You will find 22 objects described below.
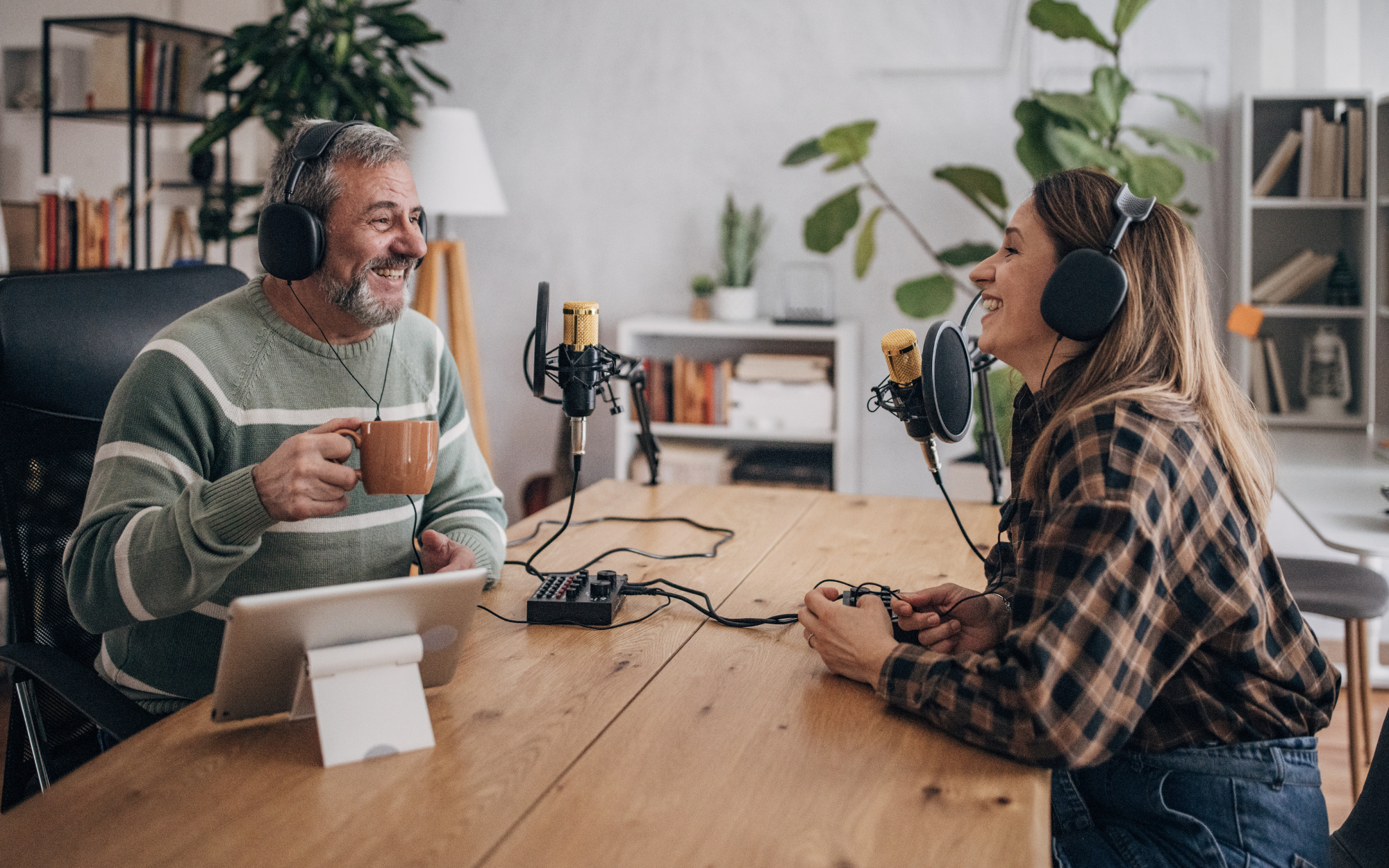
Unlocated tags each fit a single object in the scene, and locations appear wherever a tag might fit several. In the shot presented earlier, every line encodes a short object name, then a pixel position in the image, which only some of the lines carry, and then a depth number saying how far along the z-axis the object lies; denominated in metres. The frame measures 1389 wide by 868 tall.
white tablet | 0.92
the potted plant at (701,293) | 3.70
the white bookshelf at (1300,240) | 3.10
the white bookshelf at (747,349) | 3.46
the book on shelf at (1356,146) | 3.10
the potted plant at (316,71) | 3.11
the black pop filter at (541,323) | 1.31
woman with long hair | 0.98
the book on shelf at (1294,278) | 3.24
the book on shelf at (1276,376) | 3.28
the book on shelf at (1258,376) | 3.31
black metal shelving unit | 3.43
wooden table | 0.83
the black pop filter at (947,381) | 1.25
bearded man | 1.18
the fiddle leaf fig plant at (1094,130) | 2.90
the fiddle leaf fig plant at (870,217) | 3.14
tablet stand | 0.97
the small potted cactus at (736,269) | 3.61
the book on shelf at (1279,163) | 3.19
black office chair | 1.35
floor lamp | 3.36
